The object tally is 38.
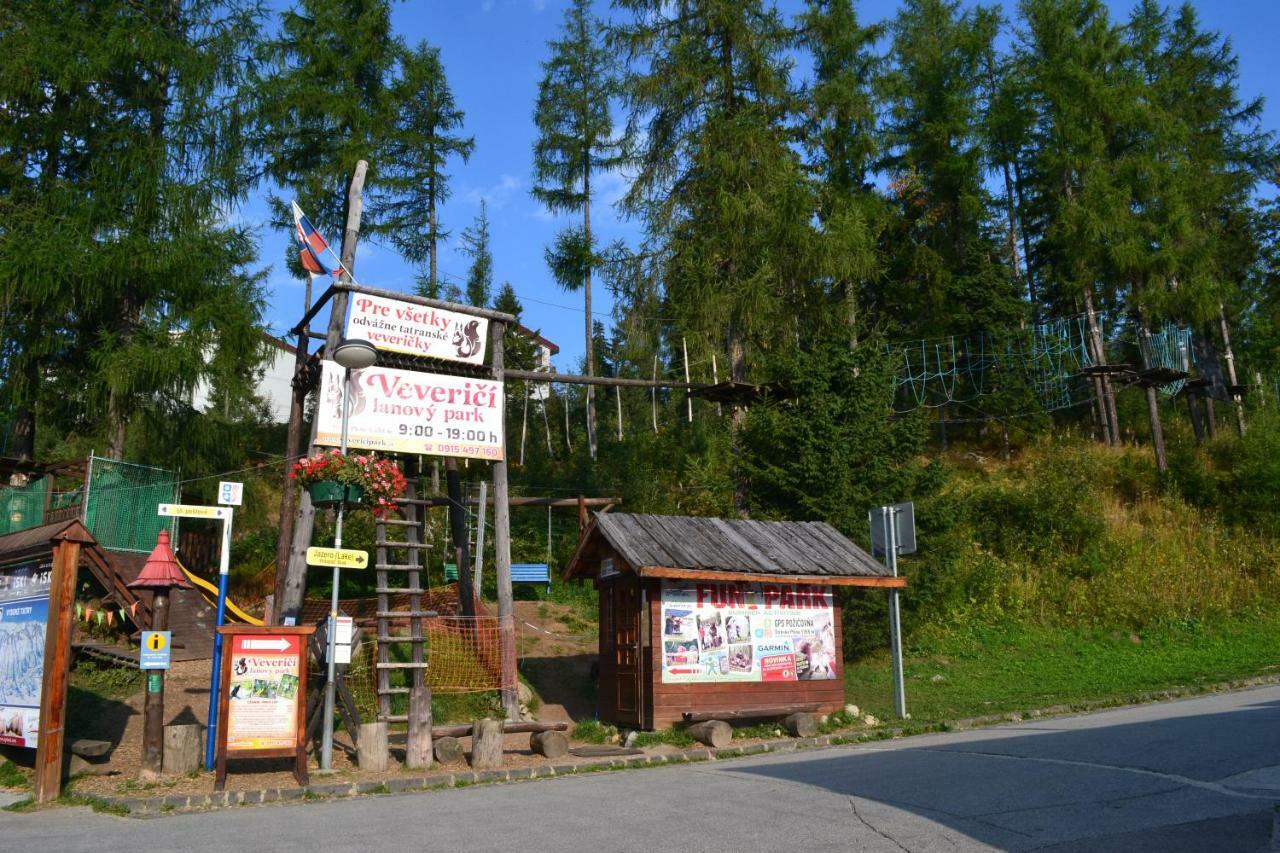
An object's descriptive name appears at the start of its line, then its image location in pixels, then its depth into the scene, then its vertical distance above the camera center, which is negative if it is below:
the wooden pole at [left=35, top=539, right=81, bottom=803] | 10.07 -0.32
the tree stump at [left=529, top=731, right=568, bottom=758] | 12.20 -1.58
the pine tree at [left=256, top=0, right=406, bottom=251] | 25.09 +12.94
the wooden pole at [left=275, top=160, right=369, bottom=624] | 13.41 +1.13
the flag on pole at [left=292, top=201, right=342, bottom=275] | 15.38 +5.73
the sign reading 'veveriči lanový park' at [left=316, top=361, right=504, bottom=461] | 13.98 +2.95
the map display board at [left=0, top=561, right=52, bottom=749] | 10.72 -0.25
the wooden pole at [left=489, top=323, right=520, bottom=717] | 14.06 +0.64
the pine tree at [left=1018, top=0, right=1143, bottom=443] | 30.31 +14.88
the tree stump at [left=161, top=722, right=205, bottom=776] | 10.65 -1.34
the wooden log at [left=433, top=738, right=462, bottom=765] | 11.73 -1.55
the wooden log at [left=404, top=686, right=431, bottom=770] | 11.48 -1.41
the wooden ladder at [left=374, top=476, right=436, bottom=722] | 12.49 +0.04
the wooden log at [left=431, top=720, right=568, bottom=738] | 12.73 -1.47
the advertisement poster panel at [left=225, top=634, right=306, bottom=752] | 10.27 -0.74
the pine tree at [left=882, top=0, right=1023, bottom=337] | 33.38 +14.75
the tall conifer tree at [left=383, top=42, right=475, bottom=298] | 29.25 +13.43
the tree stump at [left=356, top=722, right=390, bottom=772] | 11.13 -1.44
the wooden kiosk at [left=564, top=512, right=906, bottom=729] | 13.74 -0.10
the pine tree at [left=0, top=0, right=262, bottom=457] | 19.00 +7.82
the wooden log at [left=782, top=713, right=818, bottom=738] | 13.57 -1.58
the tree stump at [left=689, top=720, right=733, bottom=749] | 12.86 -1.58
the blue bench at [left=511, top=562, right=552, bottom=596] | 23.33 +0.98
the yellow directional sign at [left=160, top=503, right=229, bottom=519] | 11.06 +1.25
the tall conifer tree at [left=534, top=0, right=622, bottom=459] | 34.12 +16.63
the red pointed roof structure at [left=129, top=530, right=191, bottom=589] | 11.16 +0.58
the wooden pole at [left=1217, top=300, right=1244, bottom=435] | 32.66 +8.21
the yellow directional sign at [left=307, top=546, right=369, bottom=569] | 10.95 +0.68
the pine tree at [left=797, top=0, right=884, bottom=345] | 22.86 +11.97
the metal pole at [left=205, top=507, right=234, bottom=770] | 10.89 -0.53
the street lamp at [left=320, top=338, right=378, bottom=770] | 10.74 +0.16
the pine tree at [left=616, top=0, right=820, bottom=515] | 22.17 +9.83
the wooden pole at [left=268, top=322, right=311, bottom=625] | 15.89 +2.39
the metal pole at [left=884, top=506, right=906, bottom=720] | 14.56 -0.17
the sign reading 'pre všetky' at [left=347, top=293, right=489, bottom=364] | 14.64 +4.31
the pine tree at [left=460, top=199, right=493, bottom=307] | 50.28 +17.58
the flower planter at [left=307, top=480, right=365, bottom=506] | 11.86 +1.50
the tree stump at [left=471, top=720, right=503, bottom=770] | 11.43 -1.47
